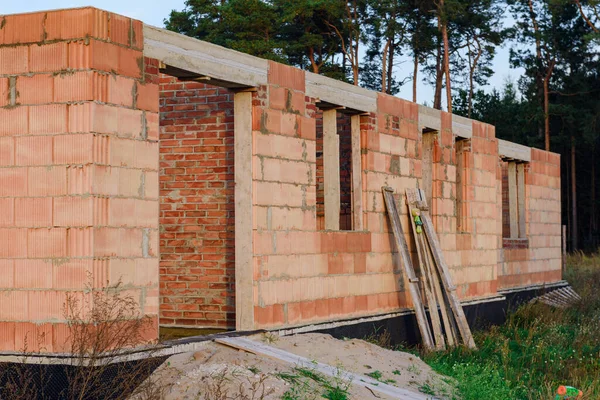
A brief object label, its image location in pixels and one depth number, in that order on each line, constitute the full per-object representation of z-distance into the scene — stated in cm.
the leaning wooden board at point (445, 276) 1330
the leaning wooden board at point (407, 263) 1281
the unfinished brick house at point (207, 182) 823
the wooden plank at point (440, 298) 1341
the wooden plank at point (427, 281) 1319
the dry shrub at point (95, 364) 776
